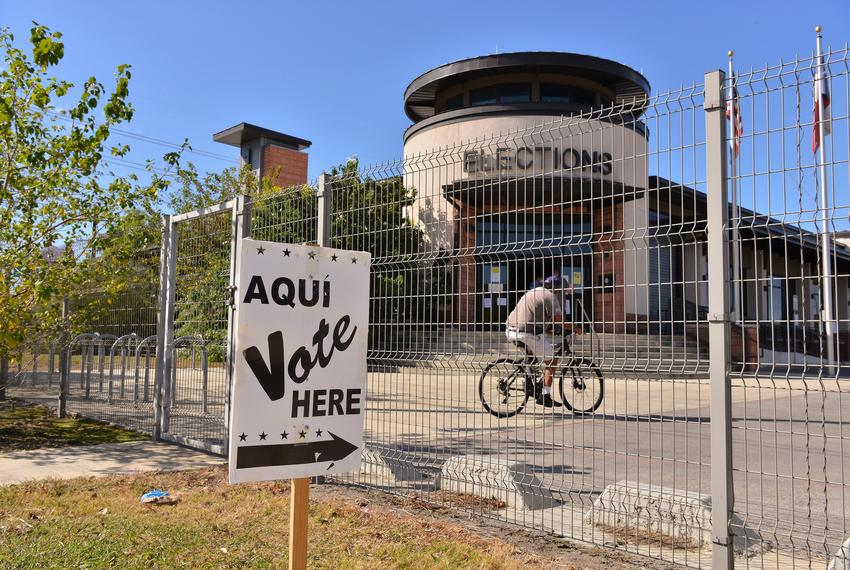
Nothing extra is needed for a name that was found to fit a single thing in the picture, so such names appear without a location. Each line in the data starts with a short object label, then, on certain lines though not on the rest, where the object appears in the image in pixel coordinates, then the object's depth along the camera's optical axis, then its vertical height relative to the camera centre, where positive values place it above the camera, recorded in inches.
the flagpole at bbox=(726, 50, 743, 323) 151.1 +28.9
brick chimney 1348.4 +380.7
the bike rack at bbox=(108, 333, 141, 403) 351.9 -1.3
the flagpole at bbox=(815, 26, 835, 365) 133.6 +17.0
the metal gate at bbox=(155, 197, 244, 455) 291.1 +7.0
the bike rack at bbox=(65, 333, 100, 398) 388.5 -4.7
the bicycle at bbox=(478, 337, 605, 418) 184.2 -9.8
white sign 105.3 -2.7
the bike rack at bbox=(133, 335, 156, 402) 333.1 -3.0
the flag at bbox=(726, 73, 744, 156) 153.3 +51.4
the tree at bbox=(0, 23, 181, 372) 289.4 +62.4
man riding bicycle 184.2 +7.5
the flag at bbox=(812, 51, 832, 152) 140.4 +53.6
